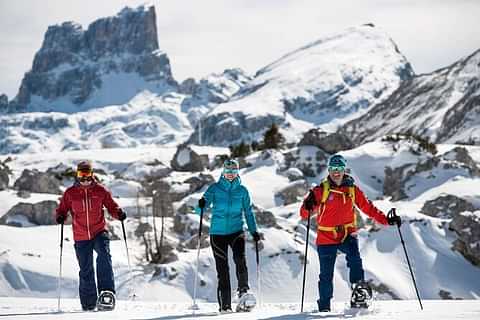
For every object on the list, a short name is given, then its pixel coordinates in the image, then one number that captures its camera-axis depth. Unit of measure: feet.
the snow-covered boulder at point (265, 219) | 115.14
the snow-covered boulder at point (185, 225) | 132.87
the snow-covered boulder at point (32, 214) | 139.85
